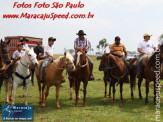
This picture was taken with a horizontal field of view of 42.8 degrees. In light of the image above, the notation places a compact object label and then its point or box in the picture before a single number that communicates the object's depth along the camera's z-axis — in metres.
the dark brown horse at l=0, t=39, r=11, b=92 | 8.05
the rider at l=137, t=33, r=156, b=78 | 10.62
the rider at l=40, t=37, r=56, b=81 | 9.30
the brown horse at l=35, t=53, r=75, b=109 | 8.39
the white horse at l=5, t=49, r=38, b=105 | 8.34
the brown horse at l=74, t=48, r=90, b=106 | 8.78
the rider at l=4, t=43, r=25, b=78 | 10.61
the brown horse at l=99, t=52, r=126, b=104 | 9.67
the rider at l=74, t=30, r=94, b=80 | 9.80
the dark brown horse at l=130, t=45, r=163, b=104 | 9.09
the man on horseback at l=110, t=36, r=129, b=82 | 10.27
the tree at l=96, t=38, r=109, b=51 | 110.19
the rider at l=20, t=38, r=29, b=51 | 11.77
